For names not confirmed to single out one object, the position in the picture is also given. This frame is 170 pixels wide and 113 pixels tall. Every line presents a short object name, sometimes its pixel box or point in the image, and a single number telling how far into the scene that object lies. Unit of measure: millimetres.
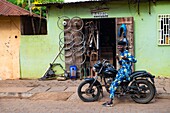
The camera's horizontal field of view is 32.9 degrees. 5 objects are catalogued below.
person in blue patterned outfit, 8148
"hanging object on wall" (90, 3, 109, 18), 12012
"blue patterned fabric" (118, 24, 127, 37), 11729
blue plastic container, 12125
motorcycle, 8234
